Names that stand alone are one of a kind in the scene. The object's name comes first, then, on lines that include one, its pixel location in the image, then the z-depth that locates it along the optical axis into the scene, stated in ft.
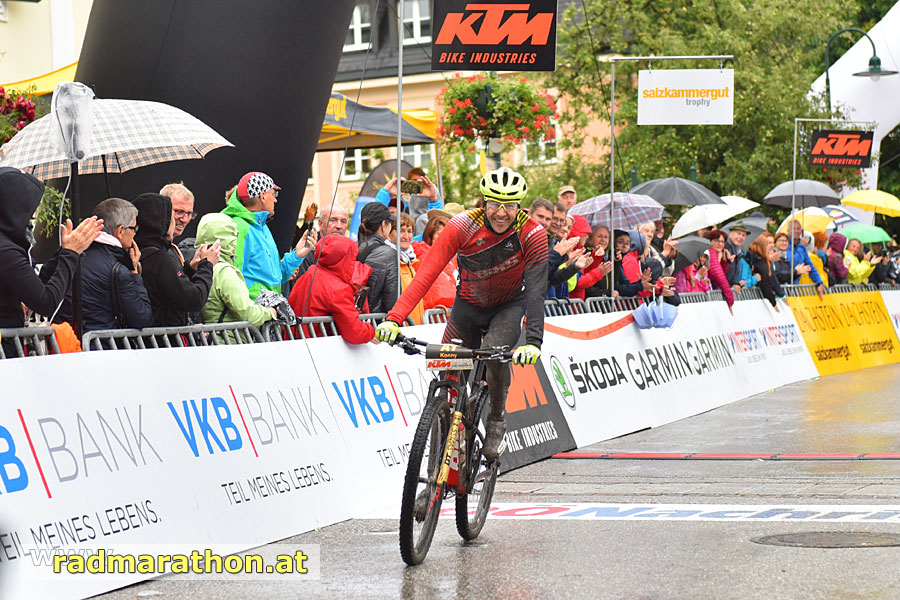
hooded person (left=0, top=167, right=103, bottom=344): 22.24
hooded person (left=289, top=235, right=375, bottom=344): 31.83
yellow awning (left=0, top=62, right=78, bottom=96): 55.77
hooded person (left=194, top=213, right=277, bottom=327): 29.25
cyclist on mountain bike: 26.43
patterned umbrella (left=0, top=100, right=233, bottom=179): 29.84
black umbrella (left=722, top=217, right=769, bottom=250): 81.71
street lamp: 92.53
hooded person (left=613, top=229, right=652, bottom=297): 51.75
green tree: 113.29
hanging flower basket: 73.82
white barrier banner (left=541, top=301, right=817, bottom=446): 43.88
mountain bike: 23.73
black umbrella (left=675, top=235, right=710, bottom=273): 59.57
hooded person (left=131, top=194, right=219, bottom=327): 26.71
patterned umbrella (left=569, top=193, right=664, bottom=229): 58.65
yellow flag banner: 72.64
